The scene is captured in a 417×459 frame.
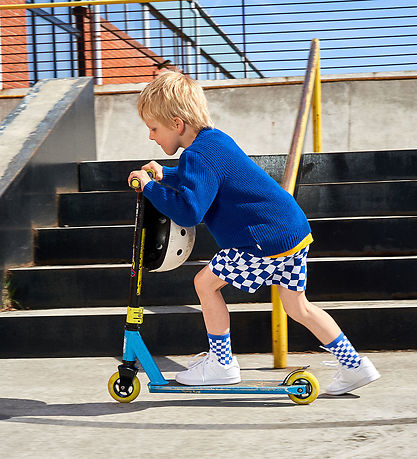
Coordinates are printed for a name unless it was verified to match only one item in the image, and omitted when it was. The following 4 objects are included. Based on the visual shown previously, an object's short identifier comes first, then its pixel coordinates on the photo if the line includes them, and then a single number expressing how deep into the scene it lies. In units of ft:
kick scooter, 8.84
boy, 8.52
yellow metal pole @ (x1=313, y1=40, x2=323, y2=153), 18.11
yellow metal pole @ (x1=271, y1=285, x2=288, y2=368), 10.17
